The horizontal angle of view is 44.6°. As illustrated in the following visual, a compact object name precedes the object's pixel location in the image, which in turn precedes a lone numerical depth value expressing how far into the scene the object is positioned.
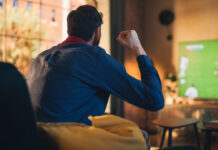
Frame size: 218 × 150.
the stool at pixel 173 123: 3.66
